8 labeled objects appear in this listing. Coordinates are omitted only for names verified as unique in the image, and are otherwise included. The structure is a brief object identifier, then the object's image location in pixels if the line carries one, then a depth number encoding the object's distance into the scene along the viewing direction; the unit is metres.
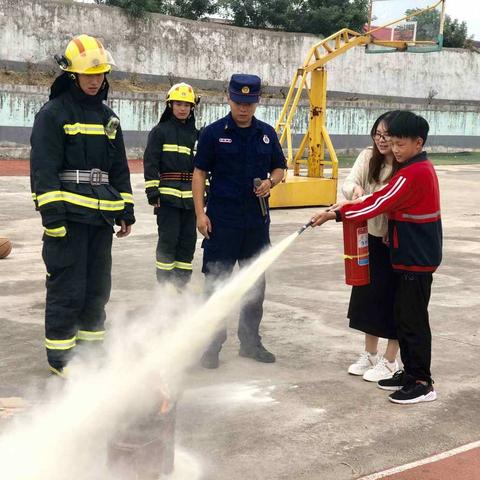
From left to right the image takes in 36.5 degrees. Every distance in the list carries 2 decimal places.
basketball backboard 19.20
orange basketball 8.77
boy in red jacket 4.58
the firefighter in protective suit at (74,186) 4.68
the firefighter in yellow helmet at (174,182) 6.67
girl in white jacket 4.95
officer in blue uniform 5.29
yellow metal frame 14.76
